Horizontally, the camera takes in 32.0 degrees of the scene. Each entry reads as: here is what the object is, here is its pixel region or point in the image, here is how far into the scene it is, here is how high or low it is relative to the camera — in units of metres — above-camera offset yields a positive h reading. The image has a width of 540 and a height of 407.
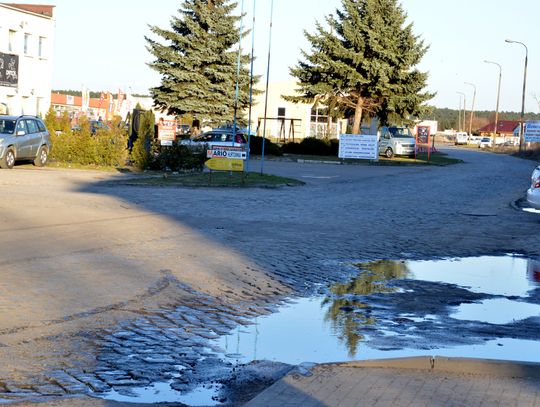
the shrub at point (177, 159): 31.78 -1.80
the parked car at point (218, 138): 46.72 -1.50
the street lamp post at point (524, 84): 71.08 +3.22
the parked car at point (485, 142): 117.05 -2.23
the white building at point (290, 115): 81.81 -0.24
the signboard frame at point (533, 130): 58.59 -0.14
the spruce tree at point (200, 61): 58.44 +2.84
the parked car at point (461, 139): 130.40 -2.14
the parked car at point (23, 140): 30.15 -1.46
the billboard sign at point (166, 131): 32.41 -0.90
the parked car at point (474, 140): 137.39 -2.35
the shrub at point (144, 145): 32.06 -1.41
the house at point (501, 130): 179.27 -0.98
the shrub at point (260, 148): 52.53 -2.04
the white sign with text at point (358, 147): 50.72 -1.59
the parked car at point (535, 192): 18.59 -1.26
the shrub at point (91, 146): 33.19 -1.63
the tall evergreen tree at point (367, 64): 57.50 +3.25
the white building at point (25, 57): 50.41 +2.14
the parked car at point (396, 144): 60.81 -1.62
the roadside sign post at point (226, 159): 28.16 -1.50
